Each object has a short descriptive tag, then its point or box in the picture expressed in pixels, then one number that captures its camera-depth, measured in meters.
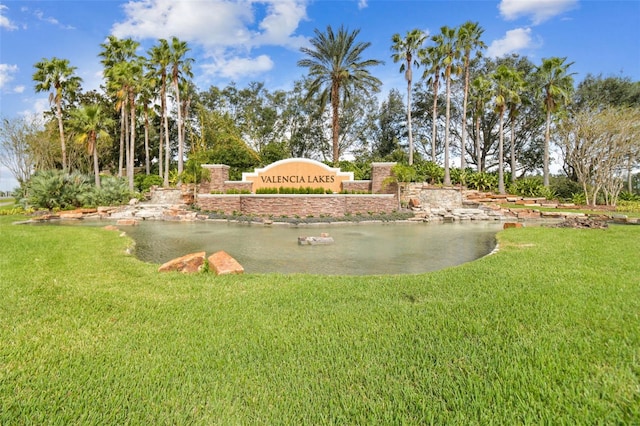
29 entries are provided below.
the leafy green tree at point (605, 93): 25.75
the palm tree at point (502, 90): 23.41
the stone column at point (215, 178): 21.11
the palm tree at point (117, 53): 24.72
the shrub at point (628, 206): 18.28
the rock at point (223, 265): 5.09
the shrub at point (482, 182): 24.90
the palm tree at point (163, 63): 24.20
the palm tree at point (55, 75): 21.98
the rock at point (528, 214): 16.57
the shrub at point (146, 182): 26.11
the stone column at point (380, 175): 20.70
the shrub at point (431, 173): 25.14
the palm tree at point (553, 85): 23.33
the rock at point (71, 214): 16.44
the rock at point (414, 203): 18.72
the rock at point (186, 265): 5.23
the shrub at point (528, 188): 23.41
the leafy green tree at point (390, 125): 34.31
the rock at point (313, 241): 9.25
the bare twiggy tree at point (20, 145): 25.84
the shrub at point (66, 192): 17.55
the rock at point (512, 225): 11.33
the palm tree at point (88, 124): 20.94
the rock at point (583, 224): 10.54
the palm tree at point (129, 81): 22.69
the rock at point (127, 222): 13.75
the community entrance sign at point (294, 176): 21.94
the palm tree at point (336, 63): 24.52
